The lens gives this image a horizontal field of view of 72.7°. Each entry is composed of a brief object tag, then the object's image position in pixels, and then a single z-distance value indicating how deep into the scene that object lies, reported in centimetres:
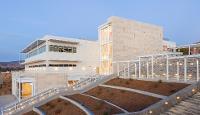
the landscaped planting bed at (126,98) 845
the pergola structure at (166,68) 997
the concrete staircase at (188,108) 710
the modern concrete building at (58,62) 1672
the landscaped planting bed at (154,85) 920
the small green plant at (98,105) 908
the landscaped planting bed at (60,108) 964
